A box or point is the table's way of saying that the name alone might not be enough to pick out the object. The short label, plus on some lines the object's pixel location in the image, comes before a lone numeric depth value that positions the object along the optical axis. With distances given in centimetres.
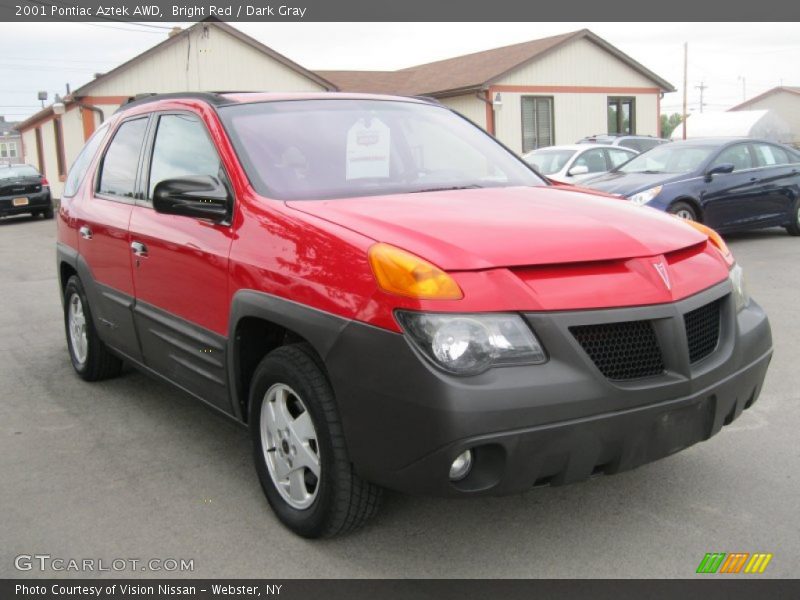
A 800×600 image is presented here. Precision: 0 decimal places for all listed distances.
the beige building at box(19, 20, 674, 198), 2567
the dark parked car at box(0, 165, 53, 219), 2177
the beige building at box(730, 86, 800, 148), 7162
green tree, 10672
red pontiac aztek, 272
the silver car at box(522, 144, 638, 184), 1483
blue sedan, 1105
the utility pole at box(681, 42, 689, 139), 5353
